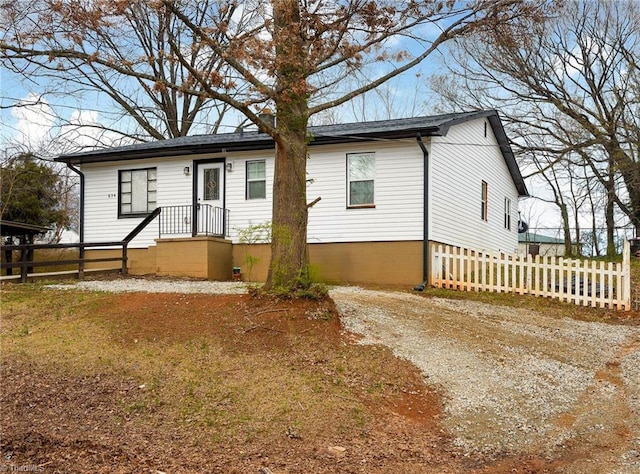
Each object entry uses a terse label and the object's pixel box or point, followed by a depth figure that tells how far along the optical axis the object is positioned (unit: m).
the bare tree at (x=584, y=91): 22.14
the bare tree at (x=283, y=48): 7.85
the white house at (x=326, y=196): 13.97
